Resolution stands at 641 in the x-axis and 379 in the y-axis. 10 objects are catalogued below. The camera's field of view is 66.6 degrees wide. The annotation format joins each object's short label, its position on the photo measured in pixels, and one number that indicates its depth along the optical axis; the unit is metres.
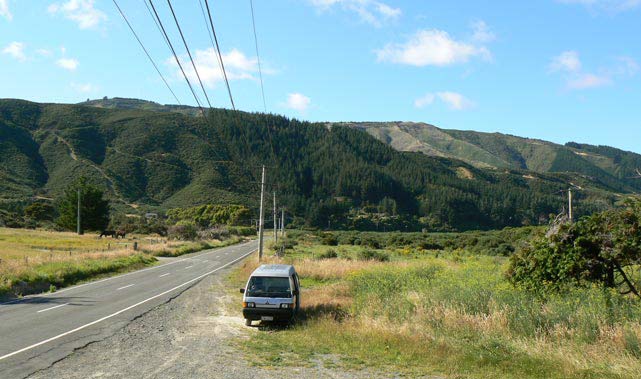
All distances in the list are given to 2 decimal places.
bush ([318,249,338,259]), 43.78
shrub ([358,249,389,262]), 39.53
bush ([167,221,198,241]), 77.03
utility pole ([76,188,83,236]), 70.86
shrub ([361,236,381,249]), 67.66
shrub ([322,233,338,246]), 73.67
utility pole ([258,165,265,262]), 35.14
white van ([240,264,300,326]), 14.72
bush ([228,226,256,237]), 107.23
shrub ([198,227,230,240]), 84.43
